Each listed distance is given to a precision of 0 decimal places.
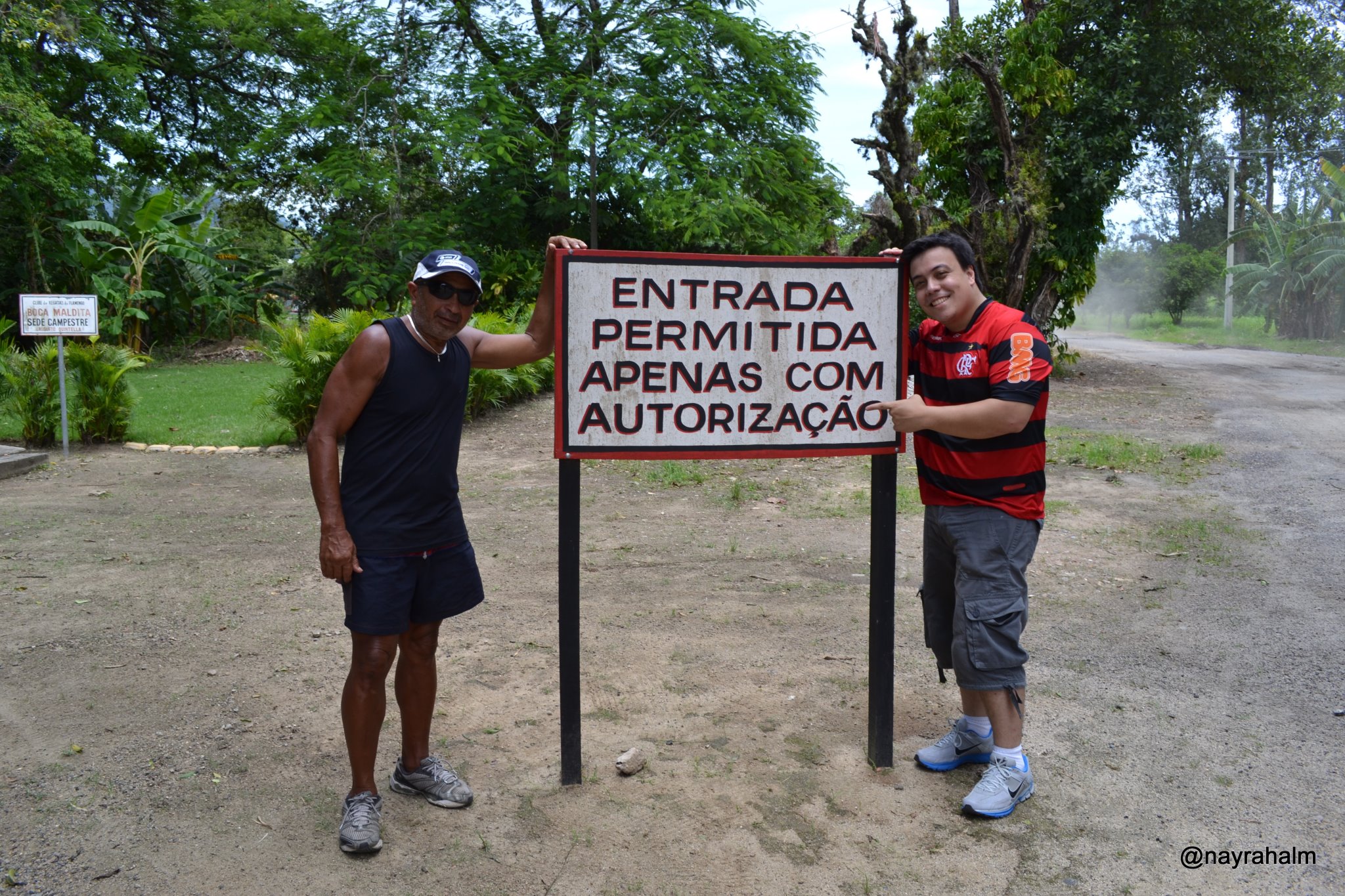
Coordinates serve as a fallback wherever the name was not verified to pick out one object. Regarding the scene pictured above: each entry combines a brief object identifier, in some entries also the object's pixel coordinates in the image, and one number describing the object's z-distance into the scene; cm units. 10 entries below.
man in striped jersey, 313
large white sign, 325
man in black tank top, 299
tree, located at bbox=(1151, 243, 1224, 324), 4309
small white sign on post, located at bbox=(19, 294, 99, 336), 1034
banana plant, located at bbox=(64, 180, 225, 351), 2120
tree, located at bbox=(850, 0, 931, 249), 1430
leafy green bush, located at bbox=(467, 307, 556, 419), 1259
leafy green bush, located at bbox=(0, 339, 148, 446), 1078
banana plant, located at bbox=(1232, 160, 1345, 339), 3127
